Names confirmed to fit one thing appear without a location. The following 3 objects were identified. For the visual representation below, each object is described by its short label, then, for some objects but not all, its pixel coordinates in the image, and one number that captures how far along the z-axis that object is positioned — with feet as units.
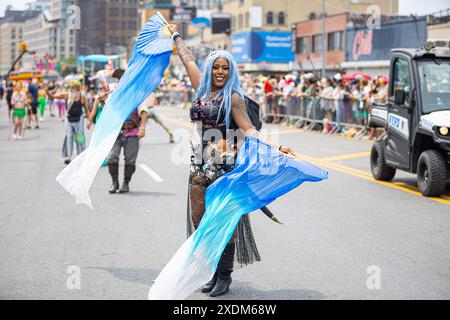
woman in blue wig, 21.18
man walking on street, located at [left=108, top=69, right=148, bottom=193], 42.59
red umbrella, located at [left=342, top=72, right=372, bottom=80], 102.99
